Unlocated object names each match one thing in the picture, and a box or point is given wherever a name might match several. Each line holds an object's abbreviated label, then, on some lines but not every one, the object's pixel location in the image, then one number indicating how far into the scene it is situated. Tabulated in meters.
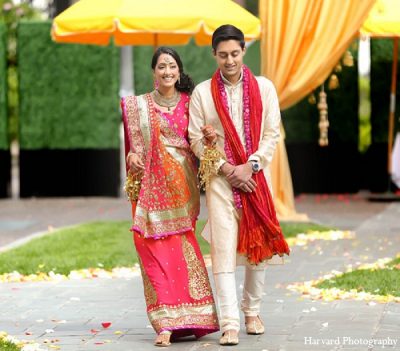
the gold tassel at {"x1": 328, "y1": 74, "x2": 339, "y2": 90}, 13.48
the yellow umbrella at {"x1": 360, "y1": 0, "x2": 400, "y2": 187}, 14.77
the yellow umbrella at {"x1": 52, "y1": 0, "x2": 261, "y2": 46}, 12.65
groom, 6.93
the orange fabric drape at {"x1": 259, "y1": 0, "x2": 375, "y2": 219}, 13.16
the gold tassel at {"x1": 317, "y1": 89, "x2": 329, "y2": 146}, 13.35
